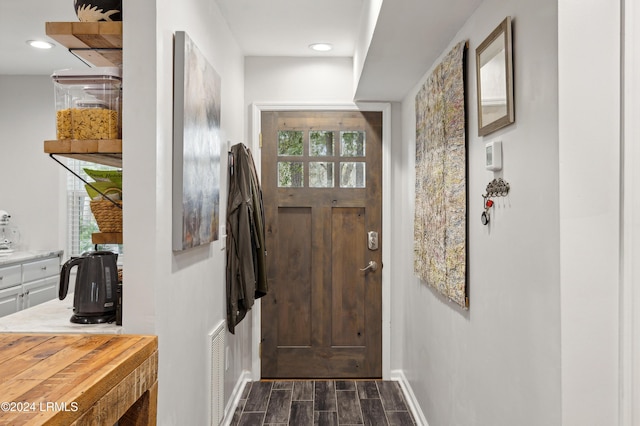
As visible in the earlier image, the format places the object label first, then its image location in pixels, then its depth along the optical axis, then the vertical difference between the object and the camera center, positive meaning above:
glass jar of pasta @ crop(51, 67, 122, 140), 1.53 +0.37
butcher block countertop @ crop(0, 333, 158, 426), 0.95 -0.41
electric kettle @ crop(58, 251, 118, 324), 1.56 -0.27
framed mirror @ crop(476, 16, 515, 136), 1.47 +0.46
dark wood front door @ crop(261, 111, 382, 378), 3.55 -0.32
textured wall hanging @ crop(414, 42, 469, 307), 1.97 +0.15
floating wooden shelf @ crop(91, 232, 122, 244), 1.65 -0.10
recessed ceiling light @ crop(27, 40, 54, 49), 3.35 +1.25
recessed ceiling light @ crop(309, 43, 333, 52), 3.28 +1.20
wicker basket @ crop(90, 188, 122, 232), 1.66 -0.02
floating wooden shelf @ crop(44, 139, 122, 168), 1.49 +0.21
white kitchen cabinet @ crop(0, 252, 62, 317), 3.66 -0.61
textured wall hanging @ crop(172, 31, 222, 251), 1.78 +0.28
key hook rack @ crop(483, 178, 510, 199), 1.53 +0.08
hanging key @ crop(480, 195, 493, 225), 1.66 -0.01
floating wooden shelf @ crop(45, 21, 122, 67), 1.52 +0.60
